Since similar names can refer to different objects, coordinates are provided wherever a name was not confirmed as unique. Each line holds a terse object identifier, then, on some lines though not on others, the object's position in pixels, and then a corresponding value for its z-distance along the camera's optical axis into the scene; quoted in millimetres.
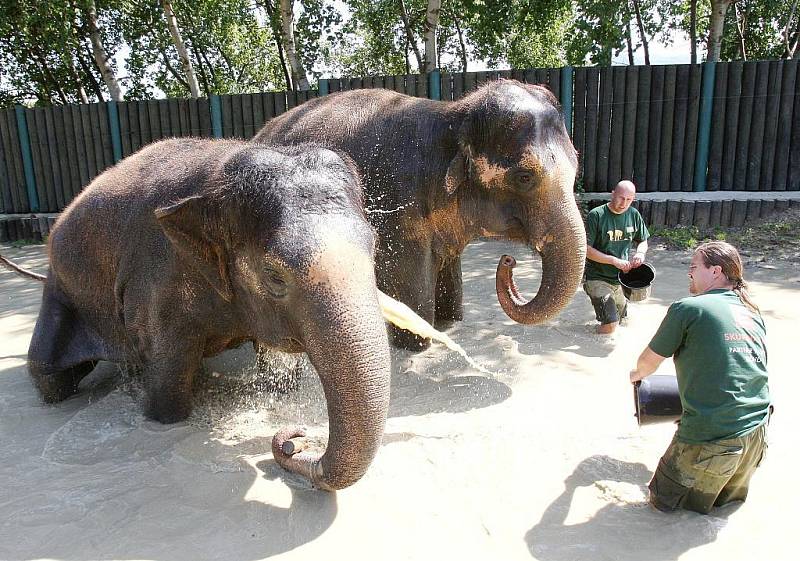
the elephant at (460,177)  4199
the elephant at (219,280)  2482
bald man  5391
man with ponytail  2766
